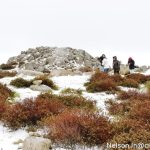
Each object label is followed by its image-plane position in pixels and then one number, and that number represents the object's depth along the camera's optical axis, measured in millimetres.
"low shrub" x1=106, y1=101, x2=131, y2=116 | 12158
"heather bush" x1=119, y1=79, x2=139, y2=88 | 19878
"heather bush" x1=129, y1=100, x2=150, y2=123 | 10066
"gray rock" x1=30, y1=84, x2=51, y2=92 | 17906
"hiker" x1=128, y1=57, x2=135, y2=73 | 36853
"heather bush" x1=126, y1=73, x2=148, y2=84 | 21891
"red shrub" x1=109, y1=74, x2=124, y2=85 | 20825
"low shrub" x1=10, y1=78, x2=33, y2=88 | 18797
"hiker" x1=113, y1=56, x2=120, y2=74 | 29062
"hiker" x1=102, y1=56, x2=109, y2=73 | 30489
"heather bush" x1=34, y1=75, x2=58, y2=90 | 19162
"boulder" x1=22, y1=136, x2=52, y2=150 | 8629
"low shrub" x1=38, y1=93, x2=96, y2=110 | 13066
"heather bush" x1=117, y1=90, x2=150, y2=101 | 14364
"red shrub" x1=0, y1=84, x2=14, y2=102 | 13930
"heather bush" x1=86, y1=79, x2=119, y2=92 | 17578
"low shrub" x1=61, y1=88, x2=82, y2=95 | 17219
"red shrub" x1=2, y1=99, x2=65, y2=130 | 10664
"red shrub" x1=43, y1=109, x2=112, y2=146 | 8914
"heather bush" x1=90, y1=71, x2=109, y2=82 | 21078
